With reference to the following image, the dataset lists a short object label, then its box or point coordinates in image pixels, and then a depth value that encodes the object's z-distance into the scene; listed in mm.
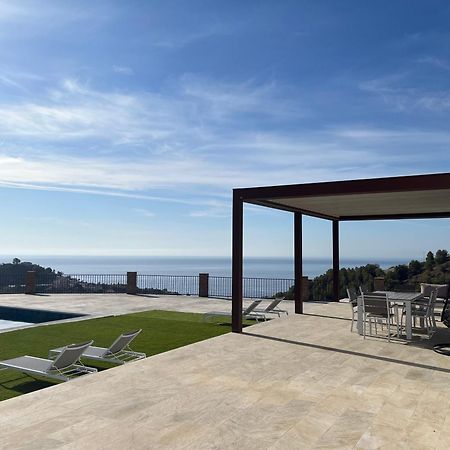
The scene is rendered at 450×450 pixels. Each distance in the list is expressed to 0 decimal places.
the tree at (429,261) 25753
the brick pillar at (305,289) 18206
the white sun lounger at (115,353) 7309
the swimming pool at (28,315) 14117
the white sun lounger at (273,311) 12570
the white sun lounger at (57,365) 6238
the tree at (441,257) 26812
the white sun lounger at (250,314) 12162
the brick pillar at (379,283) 17734
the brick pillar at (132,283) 20859
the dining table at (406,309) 9375
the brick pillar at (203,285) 20141
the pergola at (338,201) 8312
